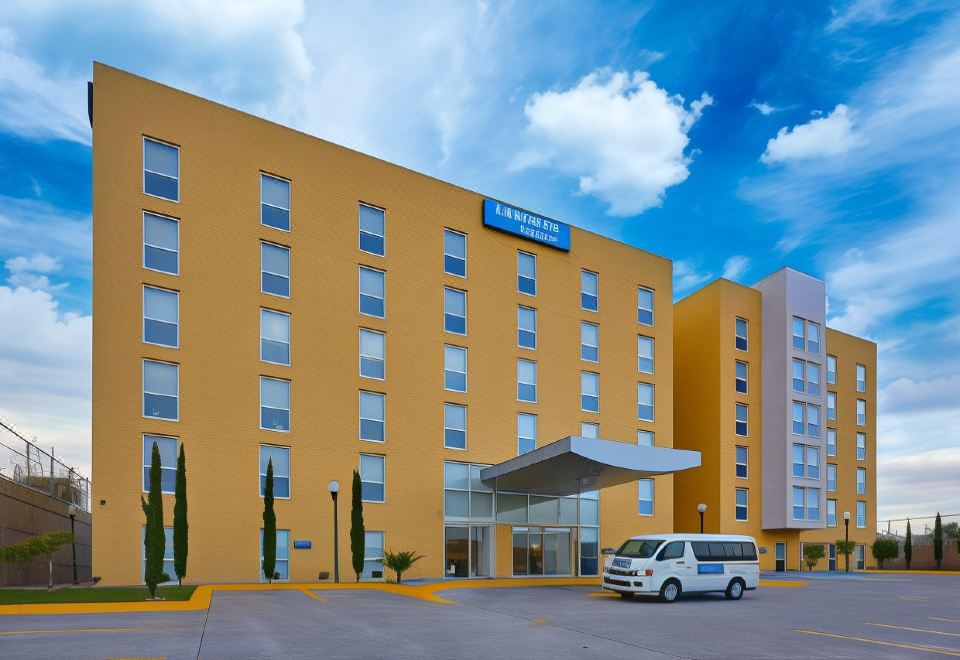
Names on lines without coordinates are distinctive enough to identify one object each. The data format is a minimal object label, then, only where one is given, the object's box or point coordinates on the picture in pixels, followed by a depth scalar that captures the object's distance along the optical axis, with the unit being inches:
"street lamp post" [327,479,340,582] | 1039.0
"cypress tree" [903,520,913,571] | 1979.8
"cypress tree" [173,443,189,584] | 912.3
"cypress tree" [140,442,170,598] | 810.2
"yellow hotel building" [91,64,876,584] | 1075.3
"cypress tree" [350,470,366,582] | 1107.9
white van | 888.3
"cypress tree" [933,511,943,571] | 1910.7
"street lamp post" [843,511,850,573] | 1822.8
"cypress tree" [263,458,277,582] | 1045.8
